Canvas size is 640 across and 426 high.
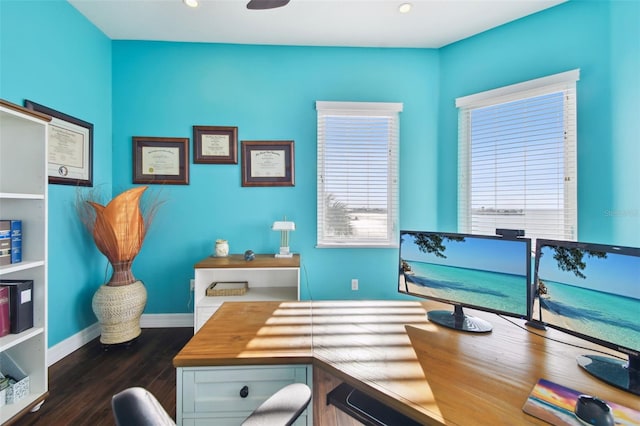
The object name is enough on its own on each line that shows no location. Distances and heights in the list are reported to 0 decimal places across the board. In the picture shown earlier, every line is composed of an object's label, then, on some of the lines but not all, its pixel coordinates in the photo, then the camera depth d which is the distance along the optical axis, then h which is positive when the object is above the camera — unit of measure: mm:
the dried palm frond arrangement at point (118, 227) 2076 -127
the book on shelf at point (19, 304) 1469 -530
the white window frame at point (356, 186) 2709 +297
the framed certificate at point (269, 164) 2666 +499
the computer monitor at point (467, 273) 1056 -278
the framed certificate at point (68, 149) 2030 +539
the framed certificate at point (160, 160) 2615 +531
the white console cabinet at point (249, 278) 2189 -663
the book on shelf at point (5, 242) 1445 -168
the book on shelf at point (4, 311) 1435 -552
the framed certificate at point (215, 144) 2641 +698
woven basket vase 2111 -819
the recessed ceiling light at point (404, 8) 2133 +1713
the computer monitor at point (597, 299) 791 -295
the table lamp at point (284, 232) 2469 -202
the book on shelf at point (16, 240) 1503 -163
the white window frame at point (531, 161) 2082 +434
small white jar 2494 -348
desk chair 399 -531
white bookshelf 1541 -16
